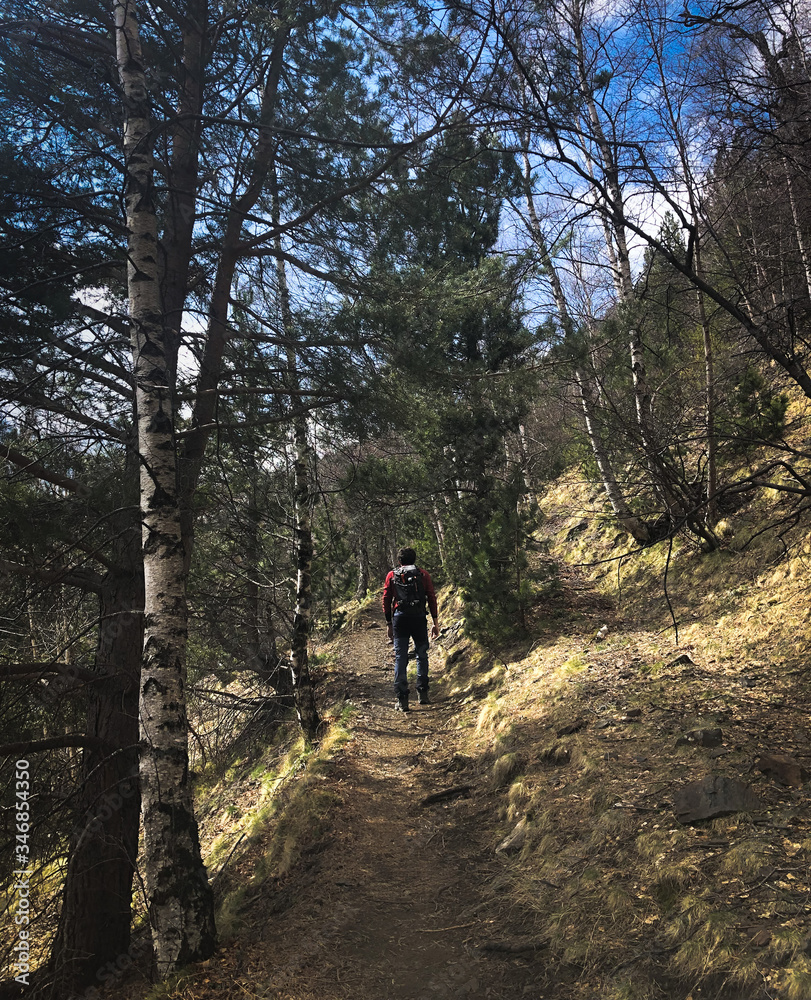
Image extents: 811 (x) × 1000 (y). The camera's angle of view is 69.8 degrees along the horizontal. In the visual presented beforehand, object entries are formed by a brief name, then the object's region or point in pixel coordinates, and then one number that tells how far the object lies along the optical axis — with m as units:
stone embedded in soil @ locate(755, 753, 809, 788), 3.26
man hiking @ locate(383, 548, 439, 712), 7.77
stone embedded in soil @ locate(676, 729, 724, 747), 3.94
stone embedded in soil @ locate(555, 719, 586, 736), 5.06
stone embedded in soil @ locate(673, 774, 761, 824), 3.19
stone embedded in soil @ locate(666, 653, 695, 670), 5.52
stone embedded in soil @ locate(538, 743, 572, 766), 4.77
